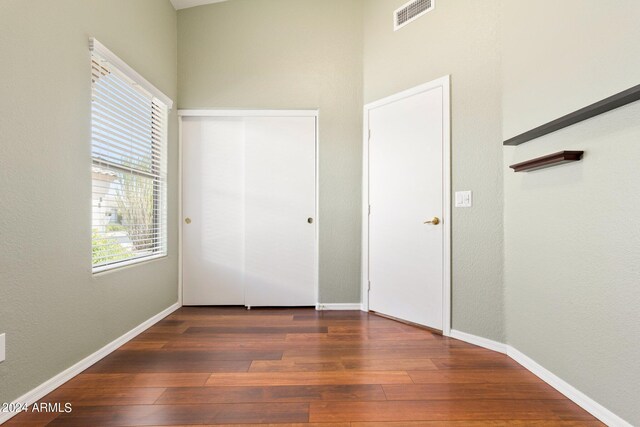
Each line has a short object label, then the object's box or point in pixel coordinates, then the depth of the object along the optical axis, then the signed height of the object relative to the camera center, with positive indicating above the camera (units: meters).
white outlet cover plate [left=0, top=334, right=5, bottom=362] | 1.50 -0.63
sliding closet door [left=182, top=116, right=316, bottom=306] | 3.47 -0.05
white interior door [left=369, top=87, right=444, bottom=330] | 2.72 +0.06
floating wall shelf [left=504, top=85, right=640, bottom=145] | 1.34 +0.49
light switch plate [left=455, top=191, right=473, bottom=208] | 2.50 +0.12
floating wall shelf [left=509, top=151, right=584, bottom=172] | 1.66 +0.30
